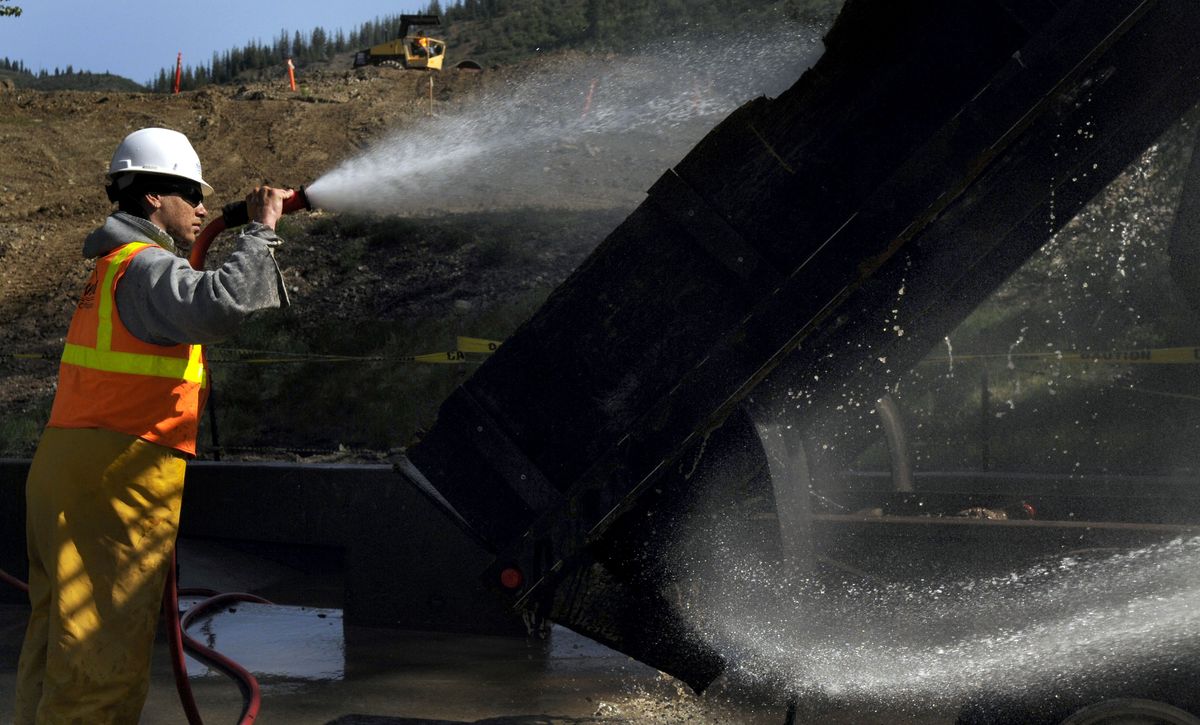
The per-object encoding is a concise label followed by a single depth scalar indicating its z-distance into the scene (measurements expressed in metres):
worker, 3.48
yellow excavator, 43.41
